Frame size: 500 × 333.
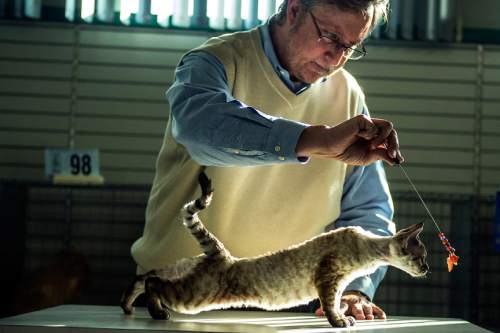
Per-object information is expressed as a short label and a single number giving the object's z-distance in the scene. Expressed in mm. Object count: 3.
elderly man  1804
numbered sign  5715
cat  1671
